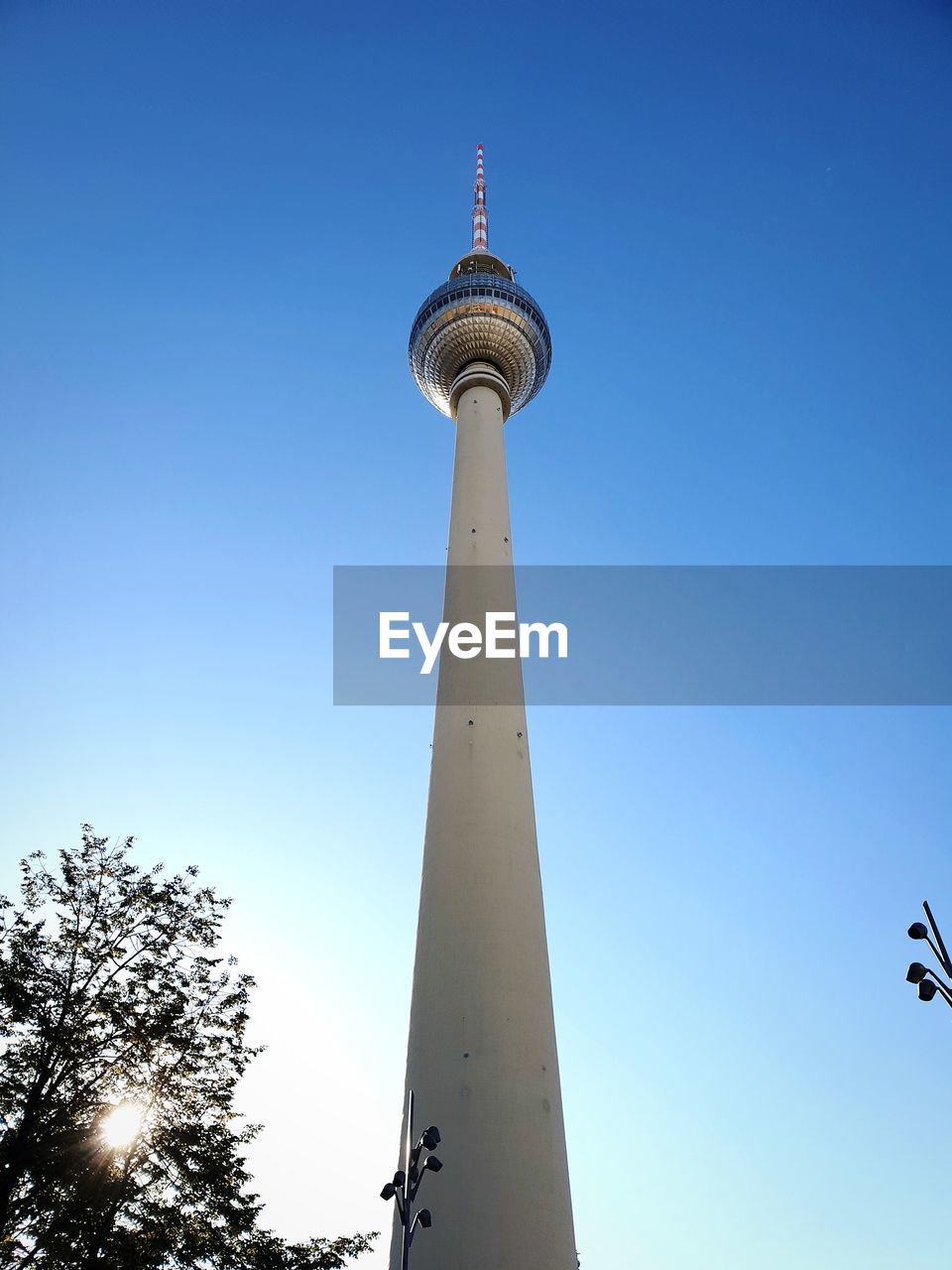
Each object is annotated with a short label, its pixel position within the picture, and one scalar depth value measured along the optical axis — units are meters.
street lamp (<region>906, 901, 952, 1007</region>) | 12.54
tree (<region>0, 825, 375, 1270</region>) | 19.27
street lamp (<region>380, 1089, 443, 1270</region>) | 17.28
